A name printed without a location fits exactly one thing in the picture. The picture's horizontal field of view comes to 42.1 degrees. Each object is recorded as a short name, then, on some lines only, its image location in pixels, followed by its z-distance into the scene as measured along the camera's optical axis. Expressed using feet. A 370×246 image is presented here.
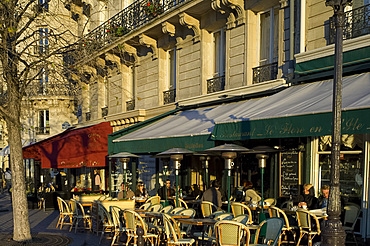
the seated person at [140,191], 52.13
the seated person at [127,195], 48.93
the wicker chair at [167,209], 36.27
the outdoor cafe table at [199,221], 28.40
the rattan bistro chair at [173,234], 28.81
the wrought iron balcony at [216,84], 49.57
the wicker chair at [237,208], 35.24
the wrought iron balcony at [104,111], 77.25
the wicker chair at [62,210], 45.49
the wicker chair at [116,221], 35.60
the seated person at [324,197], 34.27
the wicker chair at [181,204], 45.09
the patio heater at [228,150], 34.42
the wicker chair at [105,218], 38.06
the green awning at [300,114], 24.07
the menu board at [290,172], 38.47
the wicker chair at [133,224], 32.11
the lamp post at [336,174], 20.51
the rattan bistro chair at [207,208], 37.32
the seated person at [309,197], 35.29
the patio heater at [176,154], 39.65
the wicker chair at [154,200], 45.17
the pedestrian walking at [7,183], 101.49
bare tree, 33.63
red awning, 56.95
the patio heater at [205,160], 49.22
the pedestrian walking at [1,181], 112.73
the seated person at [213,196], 39.27
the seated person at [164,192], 51.40
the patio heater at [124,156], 49.81
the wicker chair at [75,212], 43.75
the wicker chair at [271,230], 26.65
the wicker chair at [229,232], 25.22
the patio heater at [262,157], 33.53
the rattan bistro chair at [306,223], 30.92
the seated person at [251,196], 39.81
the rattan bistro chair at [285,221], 31.78
